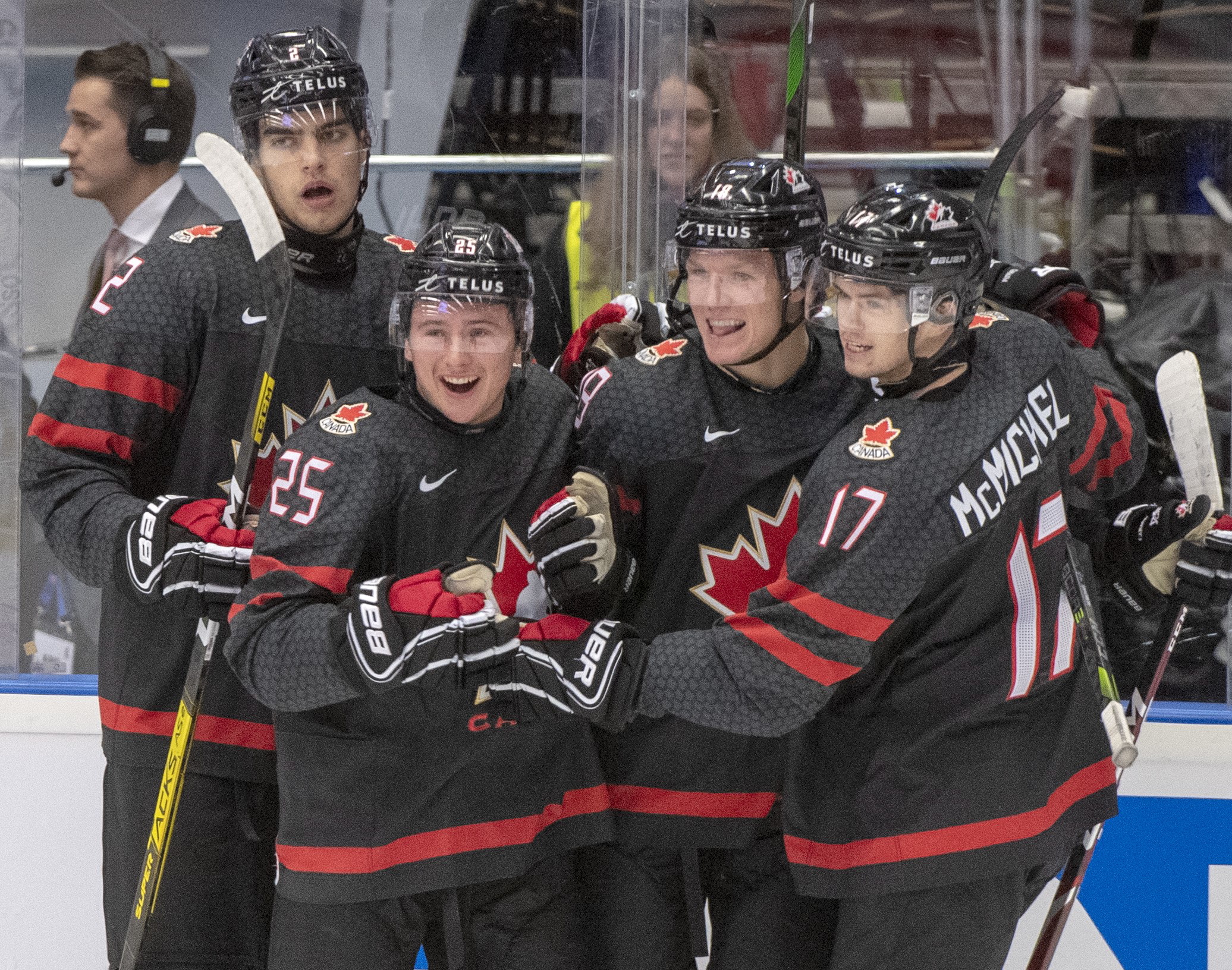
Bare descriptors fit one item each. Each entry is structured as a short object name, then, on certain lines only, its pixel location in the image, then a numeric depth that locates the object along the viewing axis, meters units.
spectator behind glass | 18.98
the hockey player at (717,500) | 17.90
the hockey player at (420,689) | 17.69
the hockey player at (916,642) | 17.63
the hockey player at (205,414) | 18.02
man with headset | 19.23
